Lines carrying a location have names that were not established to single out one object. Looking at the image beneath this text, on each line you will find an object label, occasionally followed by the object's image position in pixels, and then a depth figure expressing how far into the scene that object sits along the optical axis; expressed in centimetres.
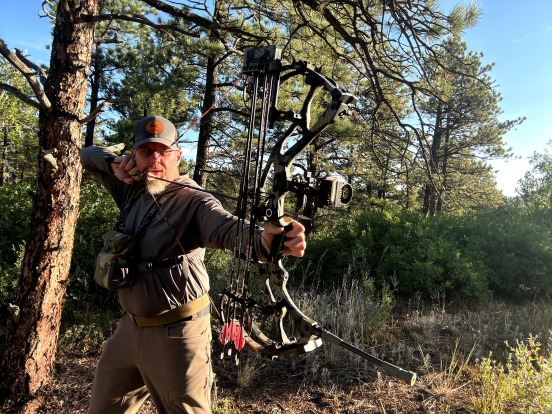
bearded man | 190
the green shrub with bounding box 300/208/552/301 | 676
